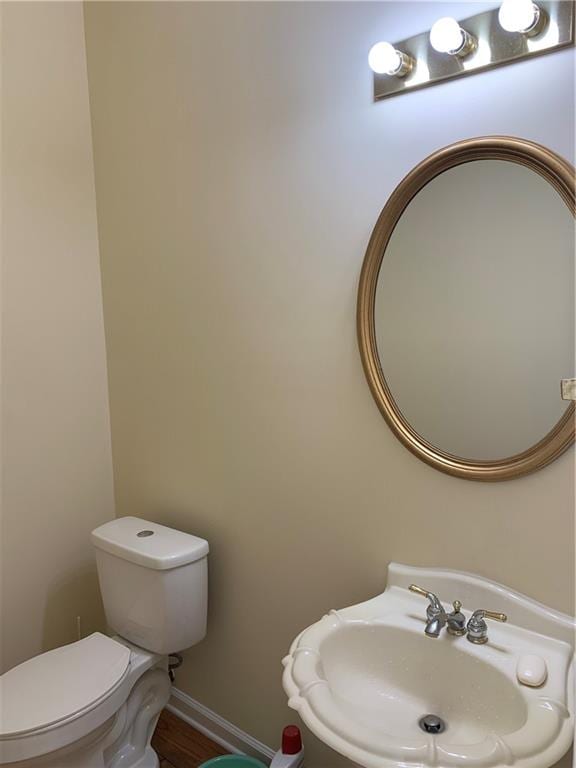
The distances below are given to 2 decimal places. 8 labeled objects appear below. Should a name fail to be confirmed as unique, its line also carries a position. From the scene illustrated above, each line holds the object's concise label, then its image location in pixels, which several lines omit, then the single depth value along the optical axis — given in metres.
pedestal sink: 0.98
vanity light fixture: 1.16
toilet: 1.55
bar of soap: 1.12
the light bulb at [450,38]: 1.23
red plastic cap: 1.70
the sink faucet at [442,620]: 1.29
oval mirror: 1.23
